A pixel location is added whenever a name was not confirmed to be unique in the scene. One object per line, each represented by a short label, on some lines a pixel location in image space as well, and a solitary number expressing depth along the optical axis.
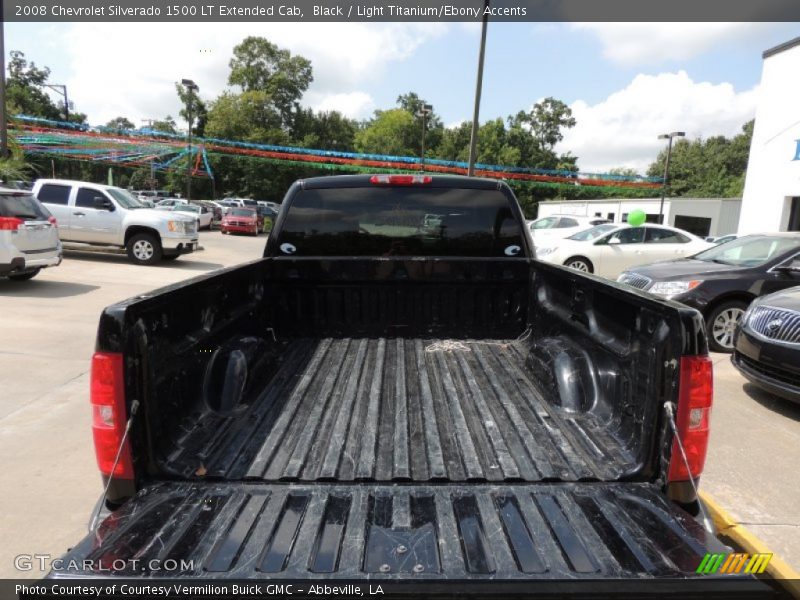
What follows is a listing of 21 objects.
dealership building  18.69
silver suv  9.24
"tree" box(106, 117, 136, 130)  88.71
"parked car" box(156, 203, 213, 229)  28.42
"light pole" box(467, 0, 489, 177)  14.09
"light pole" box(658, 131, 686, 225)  30.62
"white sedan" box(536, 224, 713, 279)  13.03
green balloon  14.20
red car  29.38
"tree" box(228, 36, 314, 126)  65.94
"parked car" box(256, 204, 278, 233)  33.45
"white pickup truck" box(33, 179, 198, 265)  14.24
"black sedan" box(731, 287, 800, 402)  4.88
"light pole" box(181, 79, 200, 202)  26.83
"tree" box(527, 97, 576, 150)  74.75
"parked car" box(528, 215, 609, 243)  18.47
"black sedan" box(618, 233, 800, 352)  7.18
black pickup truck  1.62
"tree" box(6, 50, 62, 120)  56.06
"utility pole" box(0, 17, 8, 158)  15.88
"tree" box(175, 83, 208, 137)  61.25
